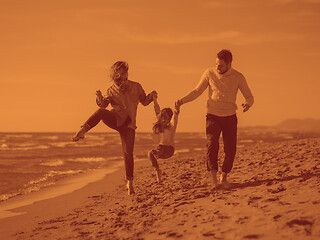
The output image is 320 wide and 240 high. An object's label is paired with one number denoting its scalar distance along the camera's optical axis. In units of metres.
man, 6.02
